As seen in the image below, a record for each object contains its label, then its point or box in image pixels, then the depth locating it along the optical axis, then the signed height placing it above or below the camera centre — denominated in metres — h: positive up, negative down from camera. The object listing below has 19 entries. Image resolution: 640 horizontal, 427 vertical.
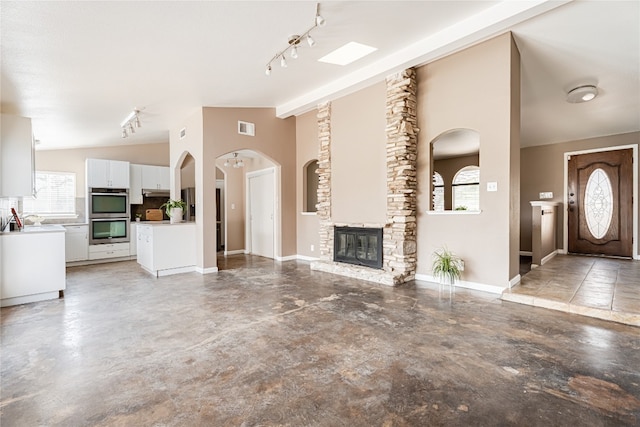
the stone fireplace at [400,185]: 4.64 +0.37
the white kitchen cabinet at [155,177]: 7.80 +0.86
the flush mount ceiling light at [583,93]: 4.63 +1.73
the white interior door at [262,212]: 7.30 -0.06
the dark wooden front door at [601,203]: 6.15 +0.07
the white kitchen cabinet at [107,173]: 6.91 +0.87
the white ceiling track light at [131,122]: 5.50 +1.70
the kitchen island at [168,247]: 5.49 -0.67
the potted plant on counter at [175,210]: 6.08 +0.01
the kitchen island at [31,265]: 3.79 -0.69
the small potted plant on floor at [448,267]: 4.09 -0.80
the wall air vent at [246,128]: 6.16 +1.65
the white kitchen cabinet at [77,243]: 6.56 -0.67
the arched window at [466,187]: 8.96 +0.60
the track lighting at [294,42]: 3.08 +1.99
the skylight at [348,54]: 4.14 +2.18
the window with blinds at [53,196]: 6.79 +0.36
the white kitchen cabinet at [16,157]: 4.07 +0.74
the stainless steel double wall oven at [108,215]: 6.88 -0.09
